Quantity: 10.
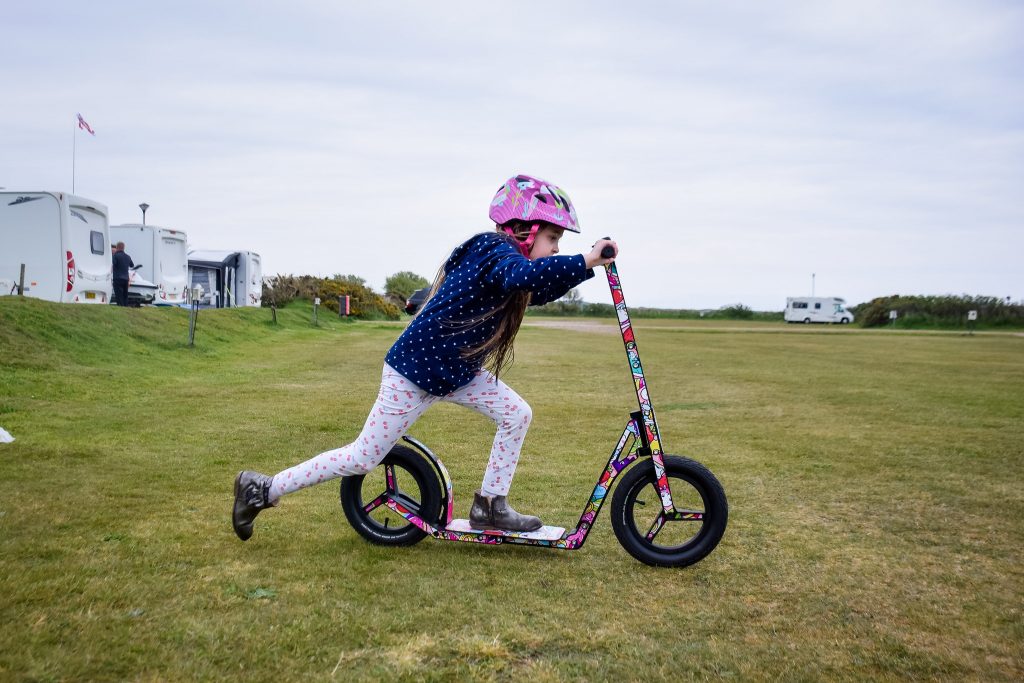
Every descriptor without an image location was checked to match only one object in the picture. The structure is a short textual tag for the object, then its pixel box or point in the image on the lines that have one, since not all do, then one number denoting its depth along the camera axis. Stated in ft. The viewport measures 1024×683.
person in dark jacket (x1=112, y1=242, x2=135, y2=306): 76.84
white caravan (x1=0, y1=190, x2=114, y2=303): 65.87
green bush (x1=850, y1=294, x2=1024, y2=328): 192.03
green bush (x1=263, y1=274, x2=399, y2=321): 155.53
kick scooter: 14.76
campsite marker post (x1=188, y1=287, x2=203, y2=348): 59.31
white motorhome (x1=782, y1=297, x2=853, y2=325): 248.32
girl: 14.24
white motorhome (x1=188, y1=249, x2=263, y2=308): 126.11
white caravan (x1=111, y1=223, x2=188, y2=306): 92.17
